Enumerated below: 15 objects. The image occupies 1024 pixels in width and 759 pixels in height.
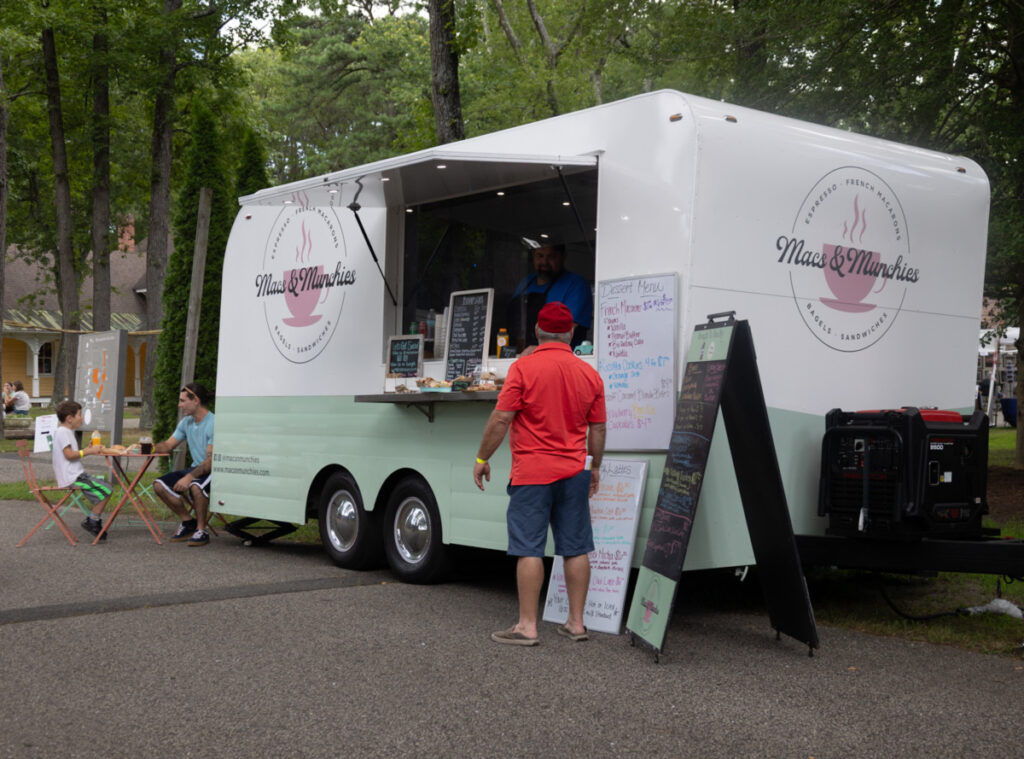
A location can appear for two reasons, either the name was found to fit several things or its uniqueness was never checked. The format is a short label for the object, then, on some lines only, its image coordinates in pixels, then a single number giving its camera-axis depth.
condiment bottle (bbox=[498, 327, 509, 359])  7.62
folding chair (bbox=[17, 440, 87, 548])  9.67
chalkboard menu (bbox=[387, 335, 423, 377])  7.92
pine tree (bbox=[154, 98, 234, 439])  14.40
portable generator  5.87
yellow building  41.97
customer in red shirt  6.04
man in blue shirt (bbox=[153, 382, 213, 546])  9.97
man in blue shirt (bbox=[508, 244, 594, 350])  7.33
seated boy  9.88
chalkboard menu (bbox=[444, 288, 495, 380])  7.70
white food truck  6.23
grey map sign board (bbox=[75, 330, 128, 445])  12.55
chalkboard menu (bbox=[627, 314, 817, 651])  5.60
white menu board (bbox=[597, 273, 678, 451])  6.16
